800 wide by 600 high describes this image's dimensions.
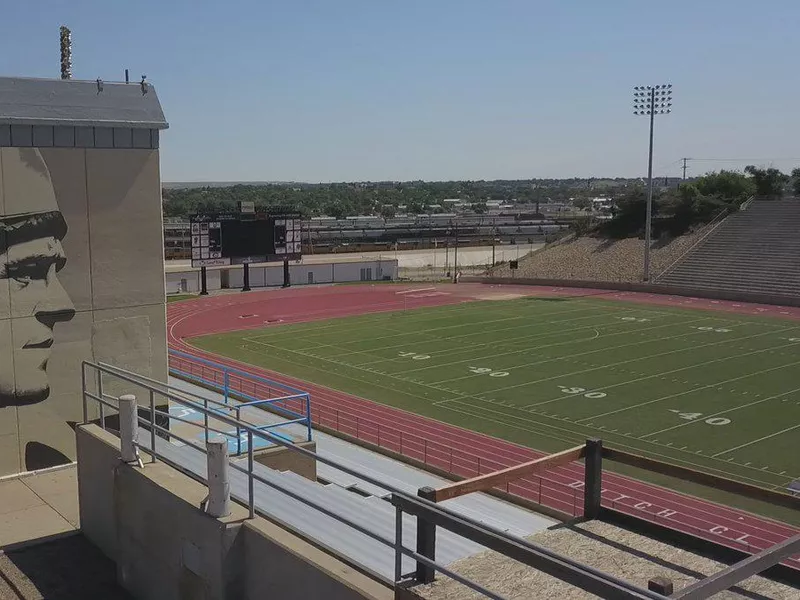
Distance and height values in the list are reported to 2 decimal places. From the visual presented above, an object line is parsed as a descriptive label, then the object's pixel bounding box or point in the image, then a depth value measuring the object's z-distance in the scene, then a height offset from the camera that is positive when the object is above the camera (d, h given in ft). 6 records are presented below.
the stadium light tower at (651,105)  193.36 +23.73
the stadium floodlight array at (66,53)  46.91 +8.27
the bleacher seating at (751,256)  177.88 -11.80
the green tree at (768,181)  265.13 +7.37
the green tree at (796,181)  270.12 +7.67
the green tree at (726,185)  270.87 +6.20
